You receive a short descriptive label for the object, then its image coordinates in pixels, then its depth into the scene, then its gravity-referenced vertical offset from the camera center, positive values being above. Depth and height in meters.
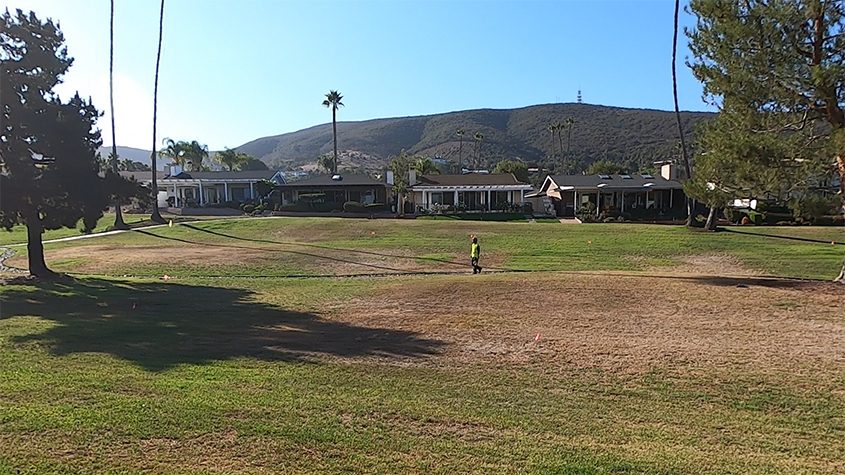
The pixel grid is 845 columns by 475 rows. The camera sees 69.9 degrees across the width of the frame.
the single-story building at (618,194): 50.06 -0.15
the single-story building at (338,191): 57.50 +0.53
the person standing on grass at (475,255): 23.27 -2.35
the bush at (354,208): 53.22 -1.06
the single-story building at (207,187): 64.88 +1.23
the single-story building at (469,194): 54.12 +0.06
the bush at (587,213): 45.25 -1.55
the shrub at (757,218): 40.16 -1.82
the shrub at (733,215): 41.62 -1.67
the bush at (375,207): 53.47 -1.03
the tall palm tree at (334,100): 82.56 +13.05
